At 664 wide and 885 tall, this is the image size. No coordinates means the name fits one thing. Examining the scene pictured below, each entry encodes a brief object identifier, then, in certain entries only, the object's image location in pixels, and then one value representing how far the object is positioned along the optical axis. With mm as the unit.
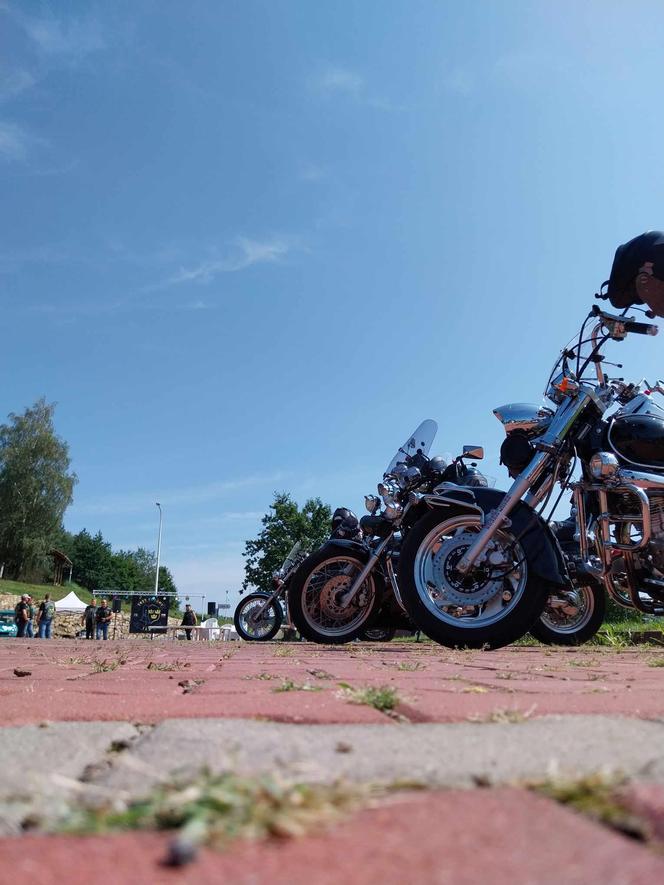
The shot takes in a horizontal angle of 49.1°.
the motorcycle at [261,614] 9531
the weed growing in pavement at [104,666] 3111
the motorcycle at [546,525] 3693
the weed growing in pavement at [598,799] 660
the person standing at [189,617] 22922
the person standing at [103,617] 17797
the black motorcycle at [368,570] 6305
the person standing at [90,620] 19438
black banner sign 22797
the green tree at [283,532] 49625
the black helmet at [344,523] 7863
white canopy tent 36994
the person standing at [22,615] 17219
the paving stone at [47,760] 751
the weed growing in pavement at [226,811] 614
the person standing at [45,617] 18516
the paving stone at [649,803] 651
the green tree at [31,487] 45469
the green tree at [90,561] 87225
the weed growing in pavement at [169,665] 3186
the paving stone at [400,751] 882
